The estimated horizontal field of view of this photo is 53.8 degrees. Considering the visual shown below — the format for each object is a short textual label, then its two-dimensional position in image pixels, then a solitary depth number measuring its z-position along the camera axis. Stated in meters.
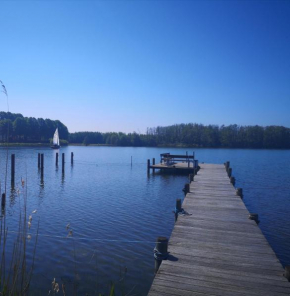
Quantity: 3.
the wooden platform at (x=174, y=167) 28.37
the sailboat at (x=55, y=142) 72.87
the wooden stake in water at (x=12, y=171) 21.03
